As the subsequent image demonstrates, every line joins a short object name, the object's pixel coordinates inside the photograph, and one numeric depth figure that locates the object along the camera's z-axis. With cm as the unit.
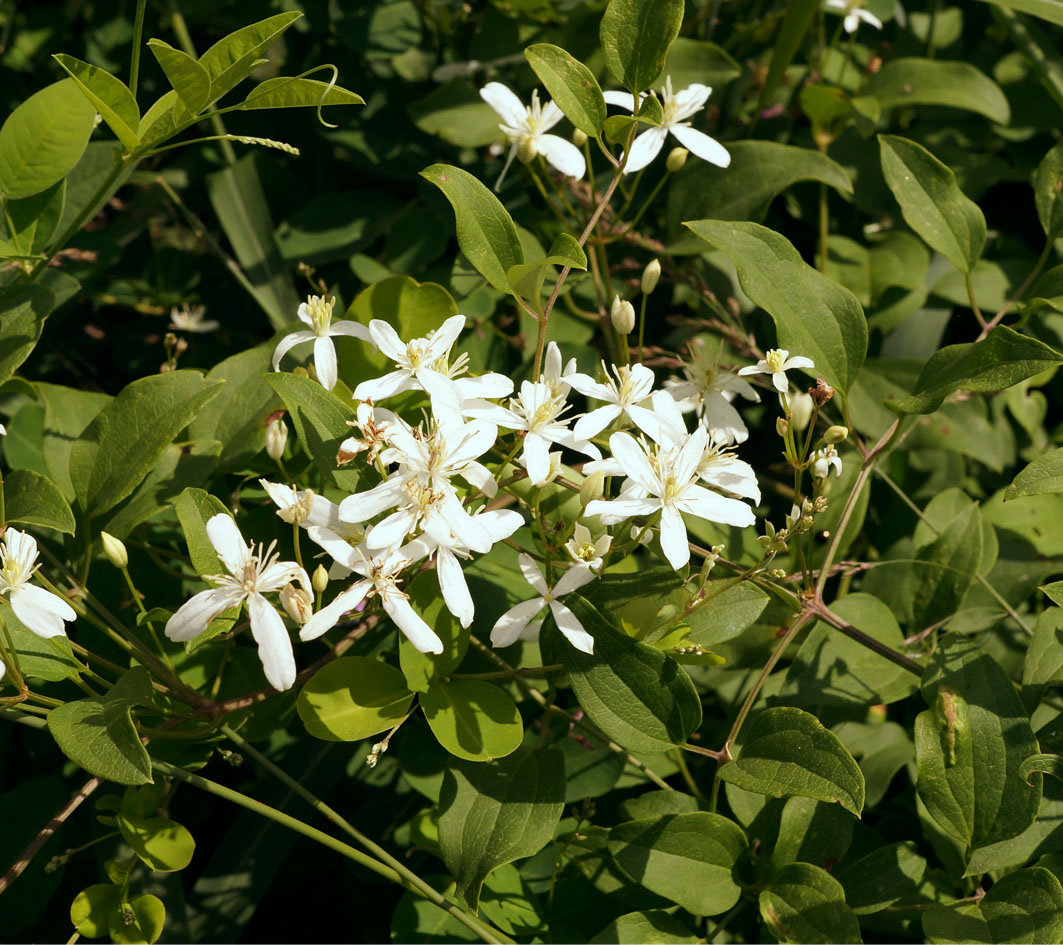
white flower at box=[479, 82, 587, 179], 59
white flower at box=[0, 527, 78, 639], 52
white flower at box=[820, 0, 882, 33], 66
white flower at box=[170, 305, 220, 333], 66
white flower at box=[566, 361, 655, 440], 54
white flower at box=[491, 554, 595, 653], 53
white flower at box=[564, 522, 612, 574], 53
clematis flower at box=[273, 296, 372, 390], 55
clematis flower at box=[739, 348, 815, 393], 55
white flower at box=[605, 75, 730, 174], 59
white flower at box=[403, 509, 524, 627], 52
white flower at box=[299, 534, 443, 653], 52
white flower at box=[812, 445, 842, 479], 54
